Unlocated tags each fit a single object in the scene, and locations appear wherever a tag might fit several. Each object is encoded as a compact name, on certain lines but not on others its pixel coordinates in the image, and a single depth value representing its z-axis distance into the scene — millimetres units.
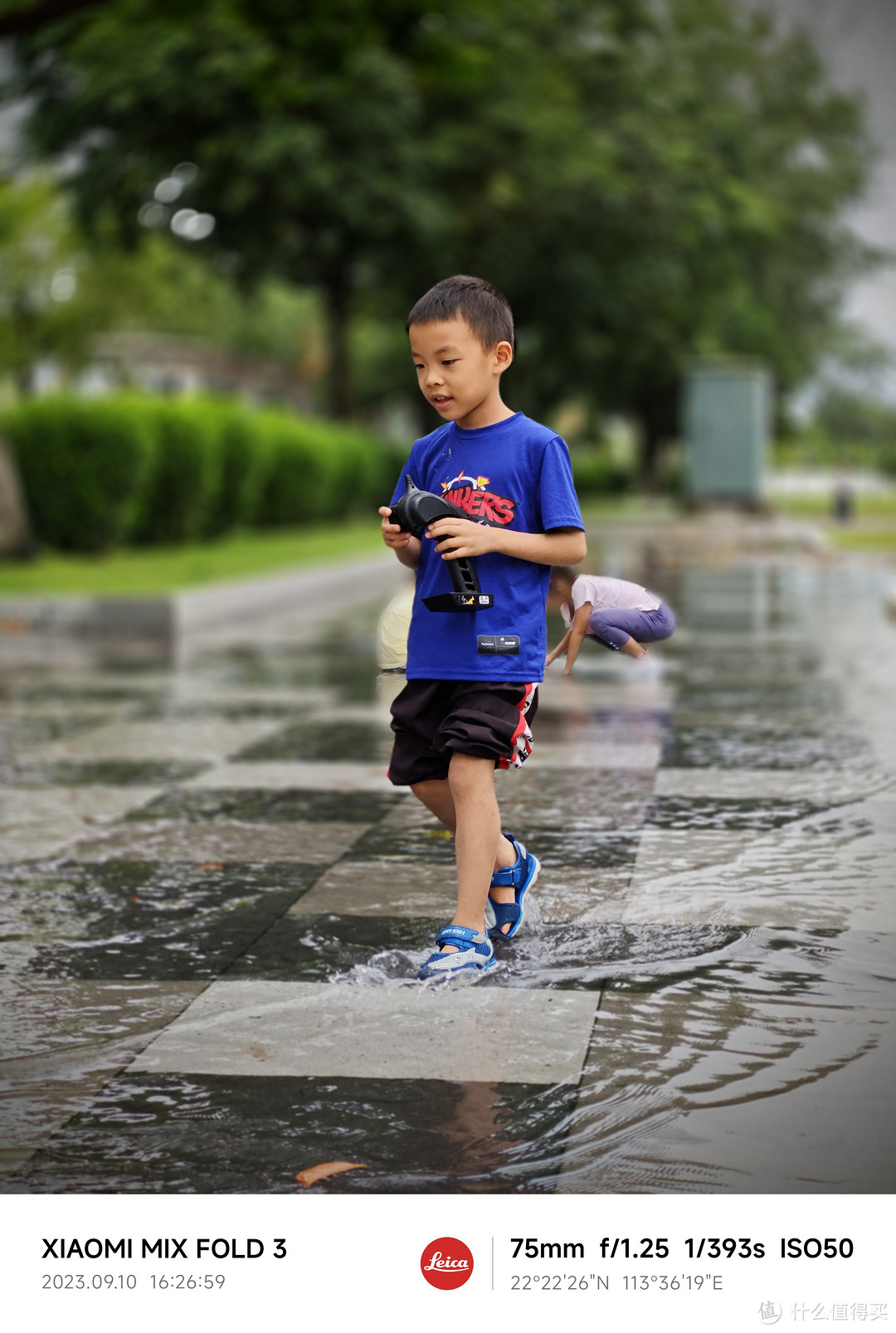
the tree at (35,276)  51656
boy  4066
